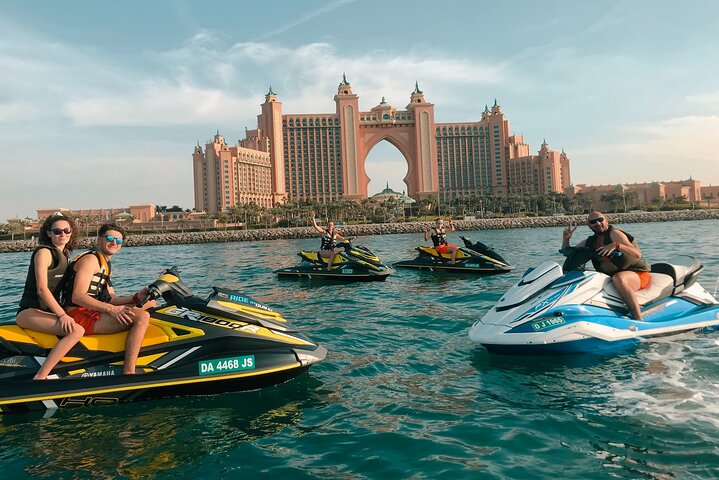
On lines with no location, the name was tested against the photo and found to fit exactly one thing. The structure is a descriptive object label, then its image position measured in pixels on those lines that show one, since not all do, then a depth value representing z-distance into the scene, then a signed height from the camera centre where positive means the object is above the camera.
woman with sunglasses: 4.79 -0.50
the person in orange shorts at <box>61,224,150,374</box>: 4.84 -0.61
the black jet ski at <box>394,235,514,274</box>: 15.30 -1.13
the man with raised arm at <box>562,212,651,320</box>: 6.28 -0.54
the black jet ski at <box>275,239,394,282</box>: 14.74 -1.13
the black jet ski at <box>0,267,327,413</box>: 4.86 -1.18
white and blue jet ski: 5.95 -1.14
